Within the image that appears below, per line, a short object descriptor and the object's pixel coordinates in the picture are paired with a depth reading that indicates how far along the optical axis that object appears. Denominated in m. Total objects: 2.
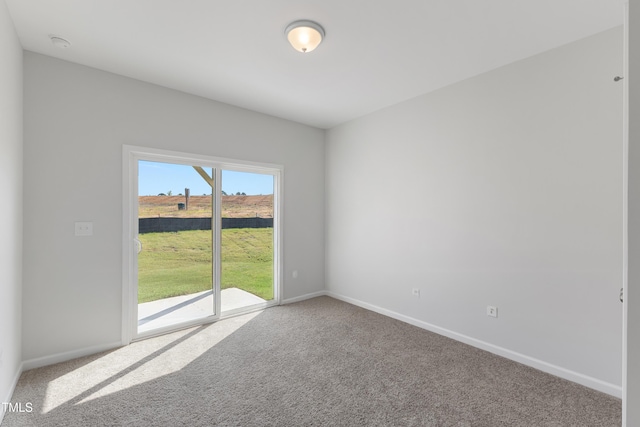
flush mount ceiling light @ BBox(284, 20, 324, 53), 2.06
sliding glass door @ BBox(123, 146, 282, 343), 3.00
